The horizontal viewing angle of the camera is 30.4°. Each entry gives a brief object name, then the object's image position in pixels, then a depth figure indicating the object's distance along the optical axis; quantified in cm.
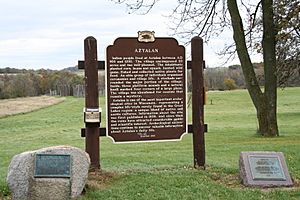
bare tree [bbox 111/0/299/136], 2205
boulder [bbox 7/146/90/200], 809
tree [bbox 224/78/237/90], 7650
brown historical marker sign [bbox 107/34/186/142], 1023
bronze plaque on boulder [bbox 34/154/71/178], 822
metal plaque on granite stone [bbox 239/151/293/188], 935
